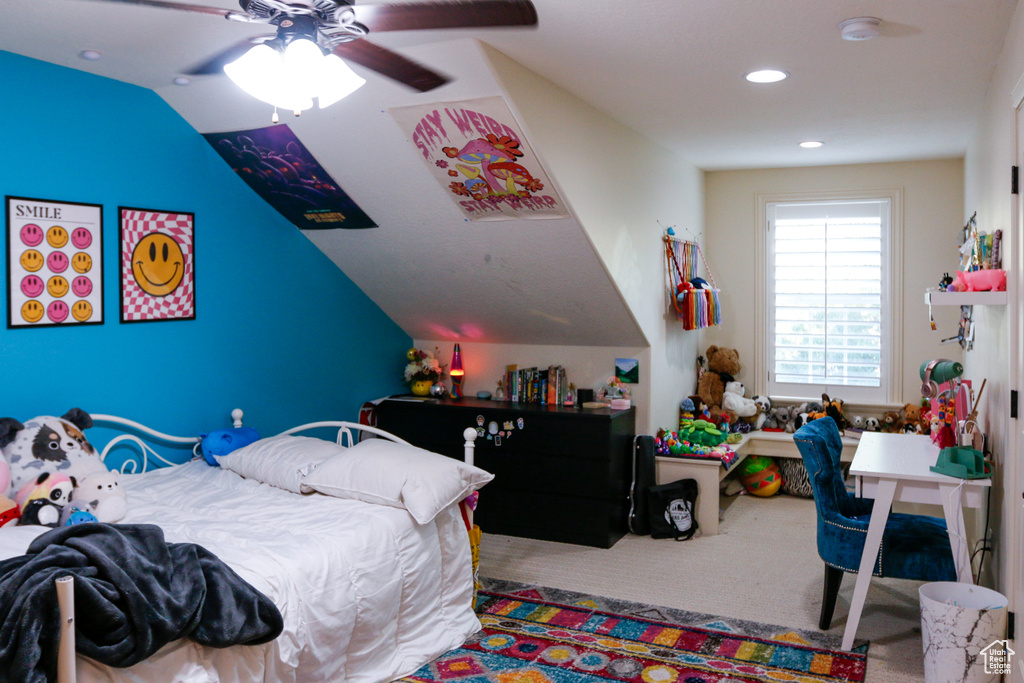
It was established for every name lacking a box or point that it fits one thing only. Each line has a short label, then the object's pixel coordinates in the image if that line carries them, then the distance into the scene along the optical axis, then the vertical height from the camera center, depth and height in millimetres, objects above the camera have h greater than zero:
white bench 4660 -871
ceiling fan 1819 +719
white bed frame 1846 -592
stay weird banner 3285 +729
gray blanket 1872 -703
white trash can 2543 -999
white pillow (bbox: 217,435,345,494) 3322 -573
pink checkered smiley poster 3506 +264
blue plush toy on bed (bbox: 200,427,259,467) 3686 -547
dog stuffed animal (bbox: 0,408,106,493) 2877 -463
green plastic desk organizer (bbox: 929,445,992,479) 2859 -482
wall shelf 2678 +108
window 5664 +212
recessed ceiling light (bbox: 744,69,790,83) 3299 +1049
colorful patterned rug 2916 -1249
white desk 2861 -590
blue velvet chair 3127 -829
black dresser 4441 -767
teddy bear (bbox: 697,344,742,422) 5816 -342
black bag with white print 4543 -1031
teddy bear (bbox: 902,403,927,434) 5242 -589
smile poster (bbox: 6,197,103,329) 3092 +241
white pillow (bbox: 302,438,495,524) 3057 -599
